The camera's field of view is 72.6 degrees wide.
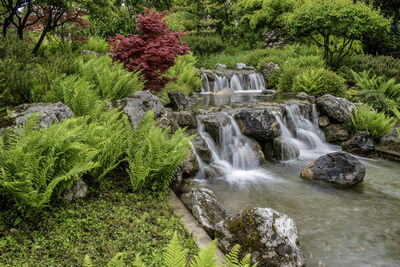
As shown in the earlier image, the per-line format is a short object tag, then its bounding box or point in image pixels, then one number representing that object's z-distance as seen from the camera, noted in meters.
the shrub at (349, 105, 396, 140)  9.38
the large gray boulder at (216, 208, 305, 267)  3.53
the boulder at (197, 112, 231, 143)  8.08
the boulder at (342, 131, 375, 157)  8.91
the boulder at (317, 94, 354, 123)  10.16
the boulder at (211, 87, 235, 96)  13.45
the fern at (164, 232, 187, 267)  2.19
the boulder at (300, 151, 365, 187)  6.66
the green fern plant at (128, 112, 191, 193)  4.24
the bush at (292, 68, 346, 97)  11.98
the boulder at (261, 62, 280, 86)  15.72
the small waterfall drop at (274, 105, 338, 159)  9.21
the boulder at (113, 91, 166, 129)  6.00
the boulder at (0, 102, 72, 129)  4.11
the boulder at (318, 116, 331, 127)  10.38
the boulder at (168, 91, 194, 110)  9.41
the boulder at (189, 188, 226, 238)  4.06
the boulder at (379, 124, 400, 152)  9.06
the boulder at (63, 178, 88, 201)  3.66
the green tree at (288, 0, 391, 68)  12.79
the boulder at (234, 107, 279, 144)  8.30
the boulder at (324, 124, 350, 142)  9.91
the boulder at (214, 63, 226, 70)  17.18
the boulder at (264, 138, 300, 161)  8.41
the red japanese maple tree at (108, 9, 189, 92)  7.96
